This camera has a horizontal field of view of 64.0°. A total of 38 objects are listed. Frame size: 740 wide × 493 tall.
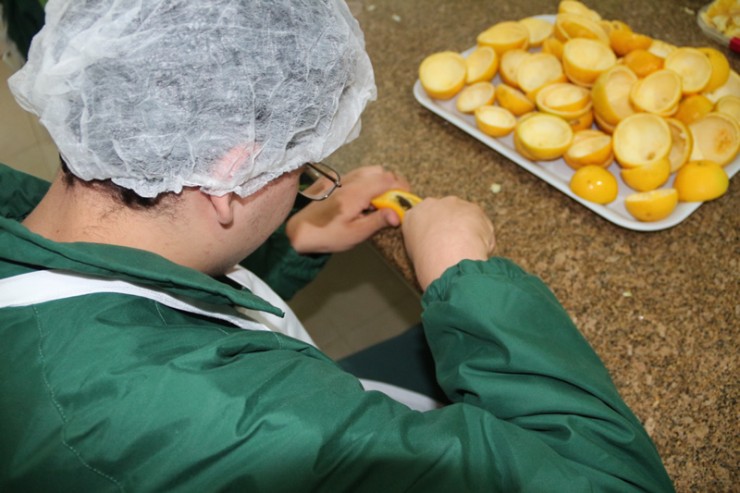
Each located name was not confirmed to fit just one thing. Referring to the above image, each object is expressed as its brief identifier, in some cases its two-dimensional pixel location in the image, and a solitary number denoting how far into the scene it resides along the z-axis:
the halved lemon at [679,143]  0.82
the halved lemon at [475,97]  0.94
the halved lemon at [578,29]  0.95
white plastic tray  0.80
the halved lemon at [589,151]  0.83
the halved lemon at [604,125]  0.87
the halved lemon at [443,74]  0.95
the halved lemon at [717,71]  0.88
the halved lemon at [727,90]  0.89
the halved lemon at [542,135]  0.85
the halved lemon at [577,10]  1.00
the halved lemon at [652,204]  0.77
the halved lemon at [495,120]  0.90
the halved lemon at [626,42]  0.93
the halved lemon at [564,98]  0.87
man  0.45
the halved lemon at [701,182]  0.80
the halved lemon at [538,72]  0.92
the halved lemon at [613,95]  0.85
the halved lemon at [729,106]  0.85
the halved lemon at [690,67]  0.87
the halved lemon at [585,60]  0.89
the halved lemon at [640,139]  0.81
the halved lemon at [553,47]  0.95
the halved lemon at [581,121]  0.88
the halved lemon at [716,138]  0.83
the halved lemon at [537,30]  1.01
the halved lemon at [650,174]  0.79
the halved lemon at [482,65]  0.96
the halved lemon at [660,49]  0.94
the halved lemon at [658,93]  0.85
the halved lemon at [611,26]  0.97
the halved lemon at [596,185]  0.81
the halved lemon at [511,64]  0.94
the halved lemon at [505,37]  0.97
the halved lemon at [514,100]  0.91
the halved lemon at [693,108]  0.85
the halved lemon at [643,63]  0.89
